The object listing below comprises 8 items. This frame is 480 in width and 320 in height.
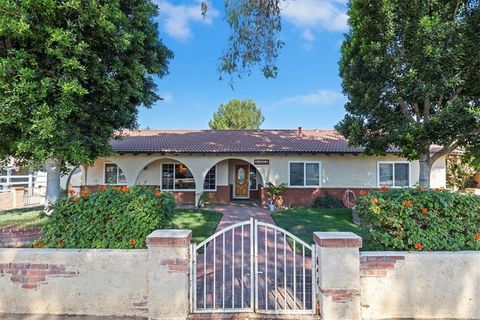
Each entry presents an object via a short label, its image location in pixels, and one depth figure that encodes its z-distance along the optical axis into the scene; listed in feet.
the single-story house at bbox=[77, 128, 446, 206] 50.42
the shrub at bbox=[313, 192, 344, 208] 48.33
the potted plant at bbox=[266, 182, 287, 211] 48.65
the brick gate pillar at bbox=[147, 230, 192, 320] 12.97
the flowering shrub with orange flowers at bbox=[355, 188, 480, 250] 14.54
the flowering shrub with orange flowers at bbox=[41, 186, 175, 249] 15.43
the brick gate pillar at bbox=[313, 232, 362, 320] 12.89
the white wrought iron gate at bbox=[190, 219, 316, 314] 13.79
